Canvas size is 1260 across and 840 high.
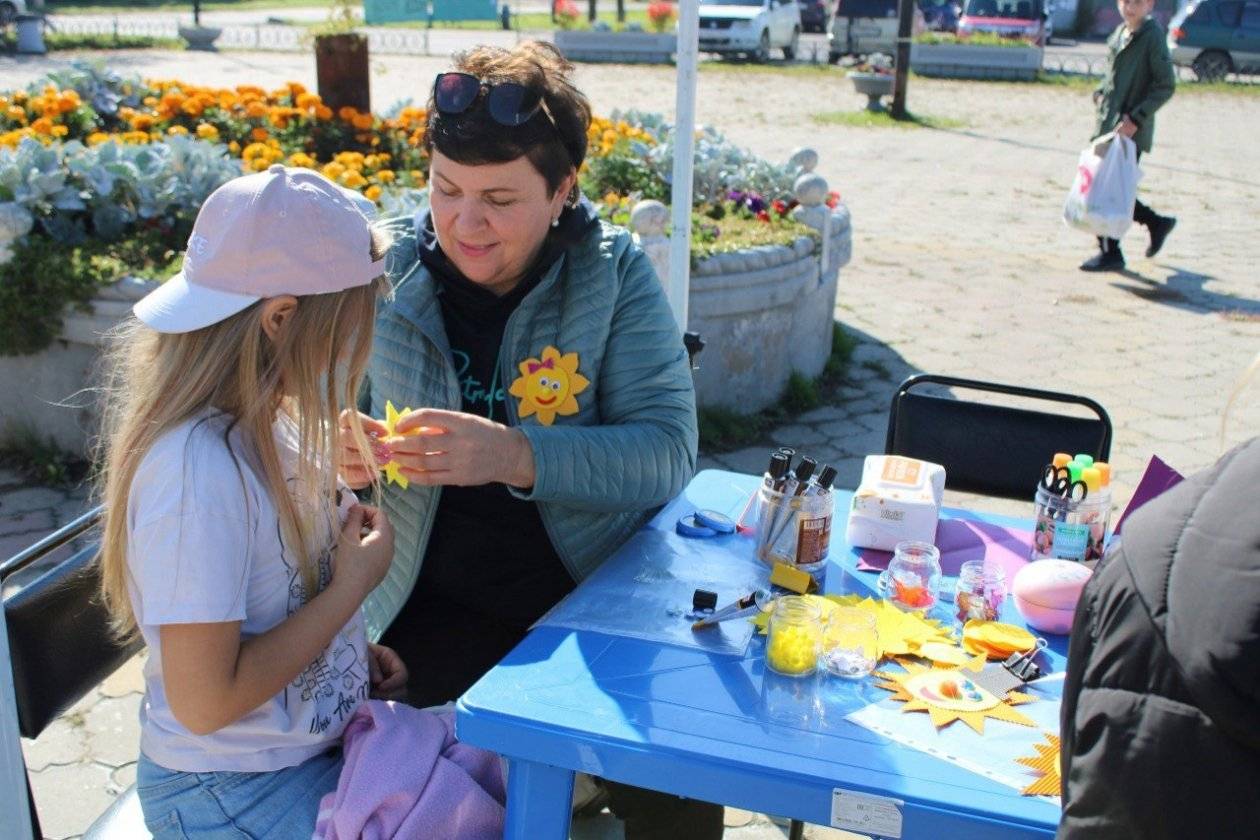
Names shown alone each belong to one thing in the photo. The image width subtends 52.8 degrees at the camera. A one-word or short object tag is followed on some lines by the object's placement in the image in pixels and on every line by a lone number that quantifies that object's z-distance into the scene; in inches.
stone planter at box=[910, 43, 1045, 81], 837.2
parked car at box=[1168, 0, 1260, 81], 861.8
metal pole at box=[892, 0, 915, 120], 537.3
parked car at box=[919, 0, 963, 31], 1181.7
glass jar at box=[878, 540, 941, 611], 80.6
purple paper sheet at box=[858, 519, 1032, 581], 87.9
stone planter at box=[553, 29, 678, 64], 885.2
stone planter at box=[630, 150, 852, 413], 195.3
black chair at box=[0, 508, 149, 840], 71.8
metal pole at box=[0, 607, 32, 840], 70.4
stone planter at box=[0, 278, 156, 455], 178.2
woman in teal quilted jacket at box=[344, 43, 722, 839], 88.2
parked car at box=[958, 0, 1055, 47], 955.3
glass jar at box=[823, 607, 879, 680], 71.9
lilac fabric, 68.5
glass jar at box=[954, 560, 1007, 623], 79.1
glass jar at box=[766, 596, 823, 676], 71.8
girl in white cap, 64.2
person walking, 295.3
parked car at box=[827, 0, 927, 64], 904.9
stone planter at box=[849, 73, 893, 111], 644.7
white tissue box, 88.6
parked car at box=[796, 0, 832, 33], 1190.9
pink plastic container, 77.7
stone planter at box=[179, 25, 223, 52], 904.9
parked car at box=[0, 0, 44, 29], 883.7
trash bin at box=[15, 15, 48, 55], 844.0
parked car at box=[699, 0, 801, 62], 887.7
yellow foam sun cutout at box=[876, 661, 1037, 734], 68.1
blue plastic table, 61.5
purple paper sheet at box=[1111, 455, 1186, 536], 81.5
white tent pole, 128.0
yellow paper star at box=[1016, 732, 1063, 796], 61.7
